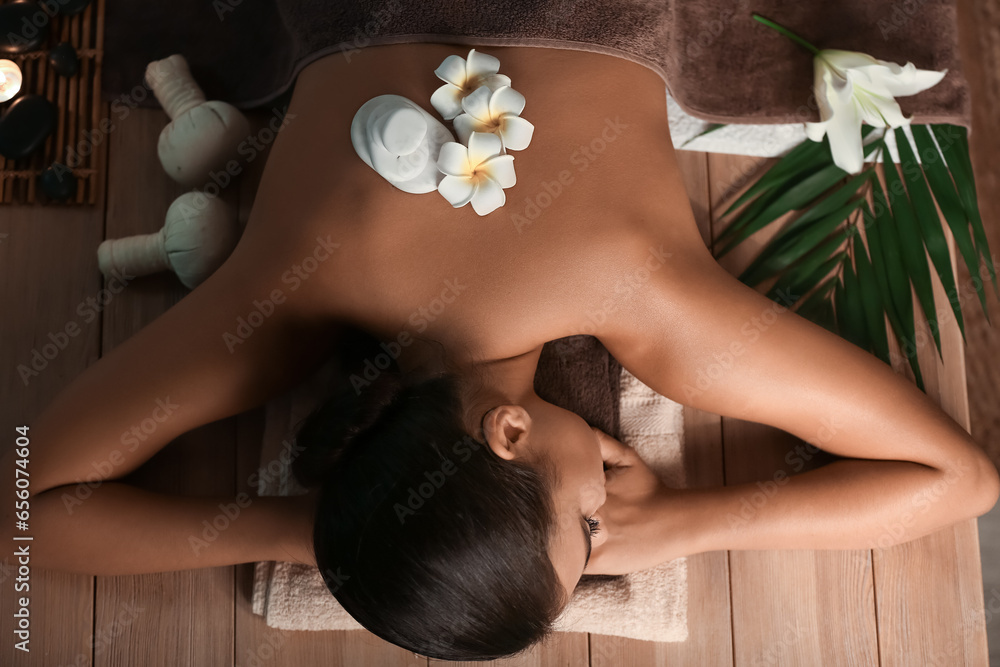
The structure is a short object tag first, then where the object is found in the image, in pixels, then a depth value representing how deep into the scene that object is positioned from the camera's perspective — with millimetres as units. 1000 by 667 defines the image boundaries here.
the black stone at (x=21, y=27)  1104
